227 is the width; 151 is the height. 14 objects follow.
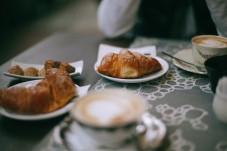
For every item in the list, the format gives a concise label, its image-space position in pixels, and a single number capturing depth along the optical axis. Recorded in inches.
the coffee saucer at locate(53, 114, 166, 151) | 21.8
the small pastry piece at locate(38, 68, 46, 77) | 35.4
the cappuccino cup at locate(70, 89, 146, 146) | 20.4
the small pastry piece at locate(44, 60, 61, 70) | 35.7
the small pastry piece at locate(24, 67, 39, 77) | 35.5
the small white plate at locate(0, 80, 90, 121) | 26.4
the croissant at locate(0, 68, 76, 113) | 27.0
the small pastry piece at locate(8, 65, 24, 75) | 35.3
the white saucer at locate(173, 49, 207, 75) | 36.3
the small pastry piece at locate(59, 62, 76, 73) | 35.2
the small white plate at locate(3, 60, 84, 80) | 37.1
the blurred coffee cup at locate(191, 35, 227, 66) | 34.6
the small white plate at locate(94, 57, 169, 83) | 33.6
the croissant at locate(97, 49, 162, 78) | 34.4
